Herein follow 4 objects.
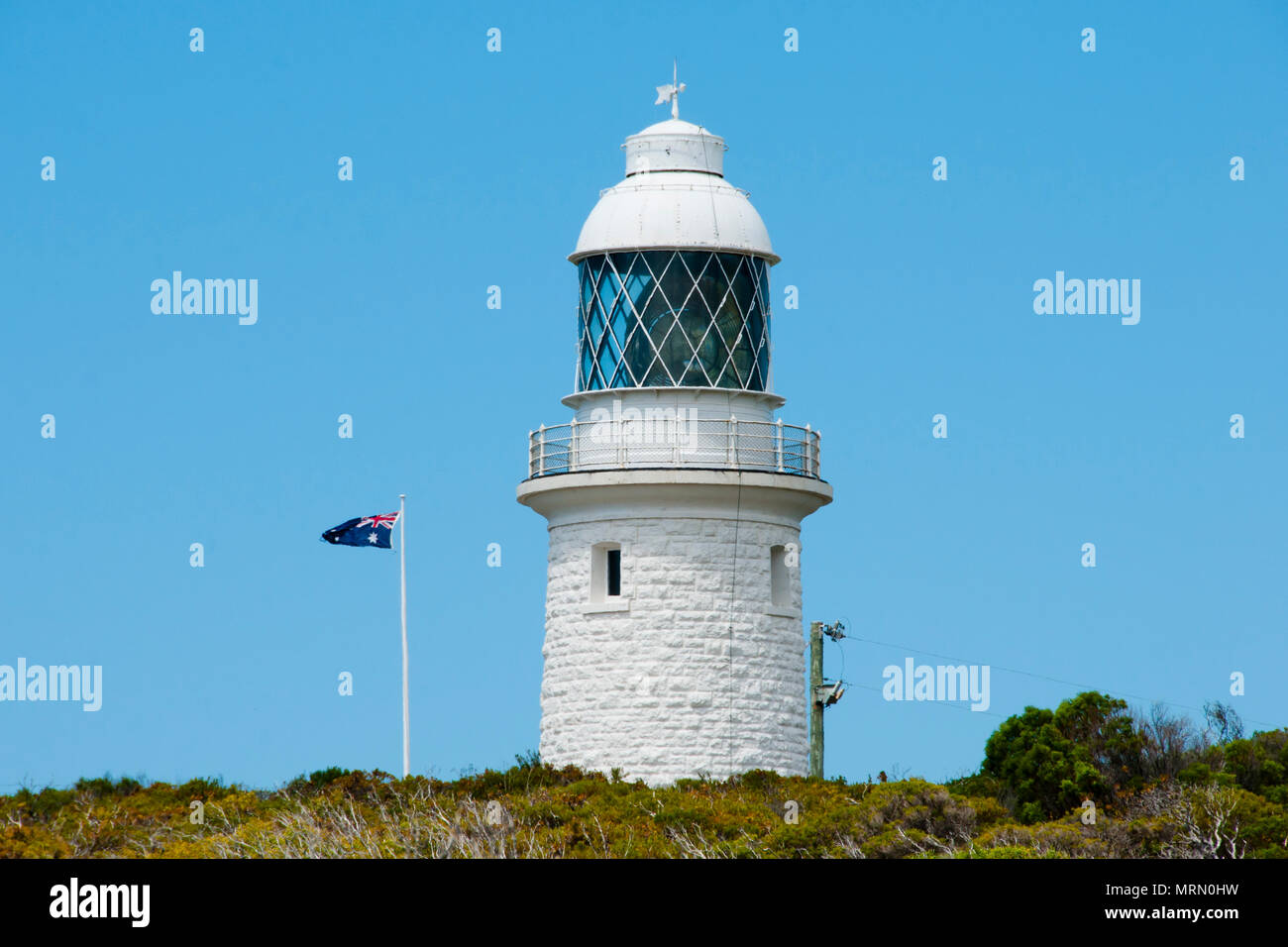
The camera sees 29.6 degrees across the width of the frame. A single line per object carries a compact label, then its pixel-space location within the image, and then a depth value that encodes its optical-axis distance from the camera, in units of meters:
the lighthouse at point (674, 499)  36.91
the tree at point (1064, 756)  37.41
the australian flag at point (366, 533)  38.94
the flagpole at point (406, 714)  37.81
